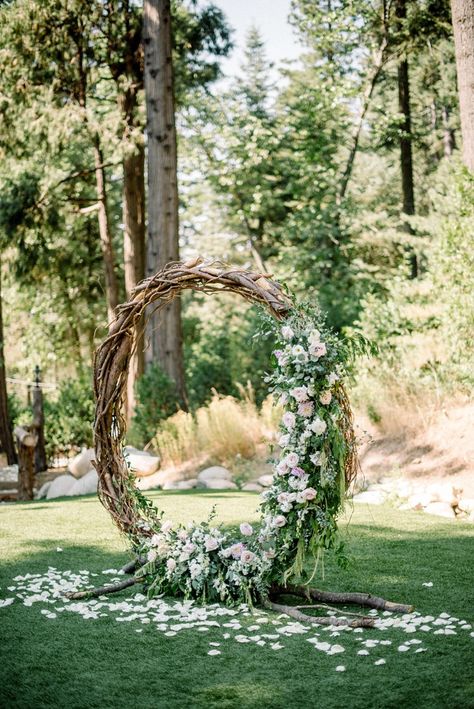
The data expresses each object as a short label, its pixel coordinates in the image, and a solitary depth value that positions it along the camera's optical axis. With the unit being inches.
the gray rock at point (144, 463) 393.8
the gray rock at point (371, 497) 288.7
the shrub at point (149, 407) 436.1
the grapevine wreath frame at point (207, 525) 142.6
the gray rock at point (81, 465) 438.9
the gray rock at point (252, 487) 338.2
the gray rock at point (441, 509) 260.4
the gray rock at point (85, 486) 388.2
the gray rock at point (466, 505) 259.4
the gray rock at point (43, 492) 422.8
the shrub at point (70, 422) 581.6
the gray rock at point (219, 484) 350.3
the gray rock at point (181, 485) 355.1
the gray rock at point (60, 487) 405.1
